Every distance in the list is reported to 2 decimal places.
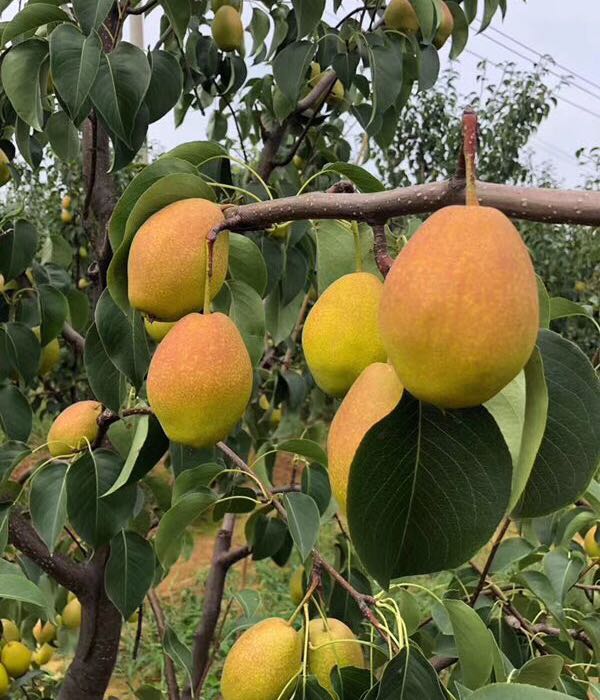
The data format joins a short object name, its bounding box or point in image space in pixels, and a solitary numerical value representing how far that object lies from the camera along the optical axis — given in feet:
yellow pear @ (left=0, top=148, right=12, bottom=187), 4.68
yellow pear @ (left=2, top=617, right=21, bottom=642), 4.81
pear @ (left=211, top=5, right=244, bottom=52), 5.03
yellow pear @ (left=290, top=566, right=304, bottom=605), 3.95
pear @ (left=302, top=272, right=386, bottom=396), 1.33
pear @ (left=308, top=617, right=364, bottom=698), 2.18
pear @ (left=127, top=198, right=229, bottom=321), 1.44
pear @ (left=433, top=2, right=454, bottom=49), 5.36
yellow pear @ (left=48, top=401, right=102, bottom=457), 2.81
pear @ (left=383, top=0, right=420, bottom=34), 4.87
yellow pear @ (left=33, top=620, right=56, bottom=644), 5.32
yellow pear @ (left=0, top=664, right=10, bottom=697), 4.45
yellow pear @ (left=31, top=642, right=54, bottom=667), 5.52
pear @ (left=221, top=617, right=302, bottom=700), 2.06
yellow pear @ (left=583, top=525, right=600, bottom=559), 3.91
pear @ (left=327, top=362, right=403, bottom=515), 1.11
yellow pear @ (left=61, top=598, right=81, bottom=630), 4.90
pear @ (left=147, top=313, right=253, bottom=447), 1.38
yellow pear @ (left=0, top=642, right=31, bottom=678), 4.53
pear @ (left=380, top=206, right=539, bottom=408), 0.90
